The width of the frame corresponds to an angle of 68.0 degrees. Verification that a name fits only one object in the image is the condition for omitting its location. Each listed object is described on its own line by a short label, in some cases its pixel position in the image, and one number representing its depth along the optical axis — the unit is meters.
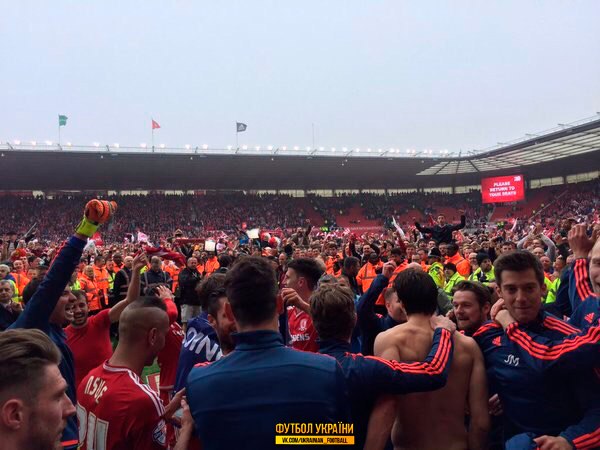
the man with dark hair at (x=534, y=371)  1.92
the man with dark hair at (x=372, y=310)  3.27
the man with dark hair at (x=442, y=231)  10.11
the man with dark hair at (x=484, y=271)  7.52
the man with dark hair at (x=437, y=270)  7.81
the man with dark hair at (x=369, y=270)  8.46
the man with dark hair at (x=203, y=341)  2.98
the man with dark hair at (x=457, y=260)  7.82
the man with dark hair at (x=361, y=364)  1.96
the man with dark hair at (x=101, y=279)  9.06
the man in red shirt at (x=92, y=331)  3.60
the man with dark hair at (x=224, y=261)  8.87
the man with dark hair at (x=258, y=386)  1.56
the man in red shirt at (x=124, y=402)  2.26
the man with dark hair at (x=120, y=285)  8.01
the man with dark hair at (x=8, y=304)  3.64
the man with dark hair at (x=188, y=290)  8.06
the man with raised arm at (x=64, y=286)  2.36
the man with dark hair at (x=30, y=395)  1.26
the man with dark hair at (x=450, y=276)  7.34
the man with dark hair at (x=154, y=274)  8.35
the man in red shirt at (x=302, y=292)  3.54
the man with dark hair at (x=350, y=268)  6.74
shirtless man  2.32
